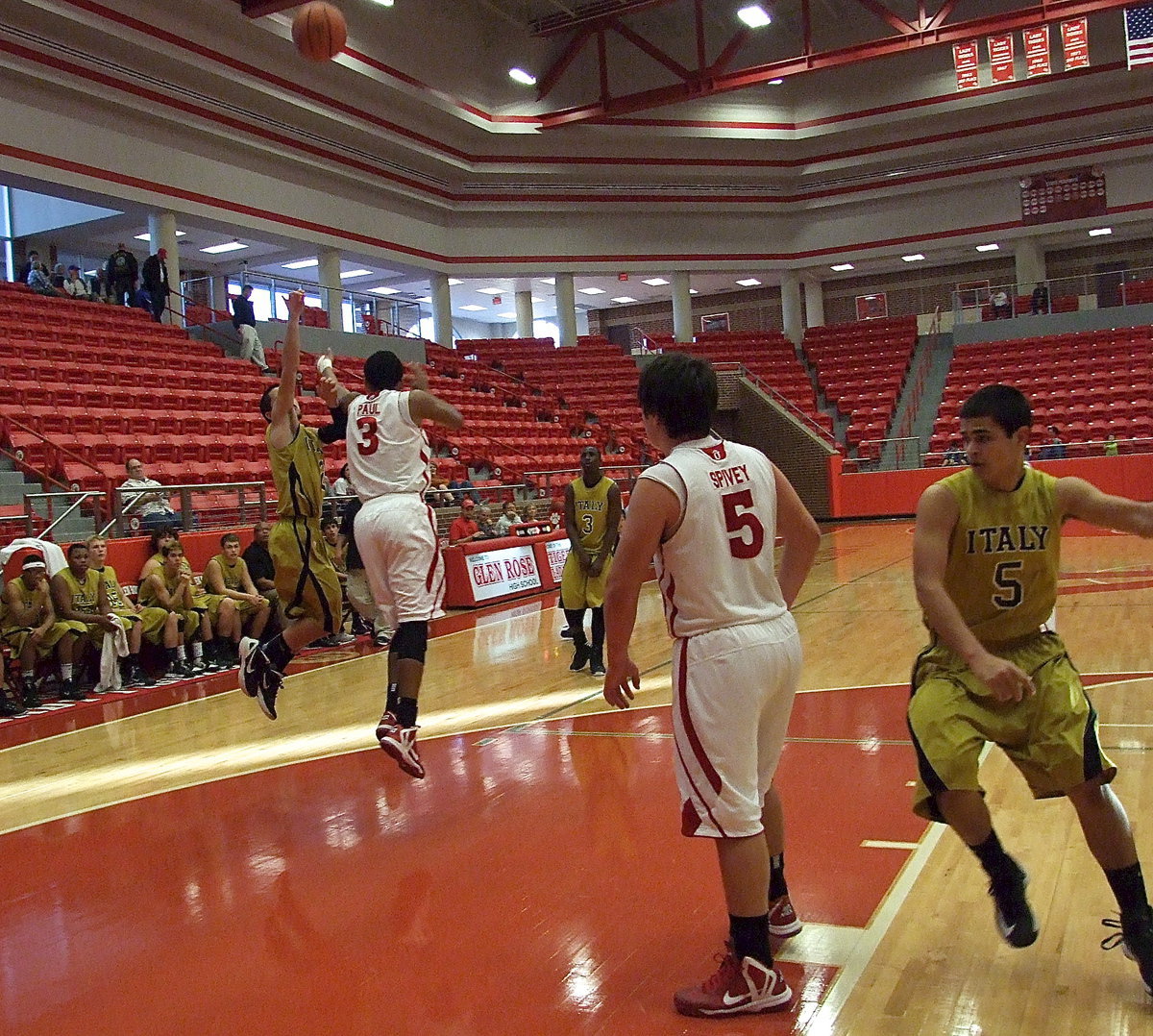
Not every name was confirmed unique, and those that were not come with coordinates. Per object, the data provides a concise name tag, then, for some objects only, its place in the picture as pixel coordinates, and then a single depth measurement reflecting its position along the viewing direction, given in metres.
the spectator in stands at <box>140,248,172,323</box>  18.91
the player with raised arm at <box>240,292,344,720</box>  5.36
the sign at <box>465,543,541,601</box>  13.20
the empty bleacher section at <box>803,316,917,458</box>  25.03
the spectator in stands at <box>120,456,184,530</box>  10.30
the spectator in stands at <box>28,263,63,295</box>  18.36
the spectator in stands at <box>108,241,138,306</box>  19.20
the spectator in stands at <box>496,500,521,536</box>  14.27
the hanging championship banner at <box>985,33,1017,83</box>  22.83
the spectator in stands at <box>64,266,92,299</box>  18.75
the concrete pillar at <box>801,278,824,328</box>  31.38
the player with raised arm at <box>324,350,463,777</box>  4.89
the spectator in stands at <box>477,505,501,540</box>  13.98
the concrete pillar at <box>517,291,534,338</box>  30.06
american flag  21.23
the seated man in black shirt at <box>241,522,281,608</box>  9.97
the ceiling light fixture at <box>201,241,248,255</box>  26.98
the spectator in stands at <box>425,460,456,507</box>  14.41
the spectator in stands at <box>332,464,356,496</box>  12.62
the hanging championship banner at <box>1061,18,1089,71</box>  22.34
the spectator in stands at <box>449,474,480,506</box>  15.17
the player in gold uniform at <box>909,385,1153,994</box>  2.83
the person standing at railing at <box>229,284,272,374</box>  18.64
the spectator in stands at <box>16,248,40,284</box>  19.73
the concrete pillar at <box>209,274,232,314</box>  26.33
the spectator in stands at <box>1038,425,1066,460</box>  20.80
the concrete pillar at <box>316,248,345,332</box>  23.22
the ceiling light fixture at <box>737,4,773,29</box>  22.19
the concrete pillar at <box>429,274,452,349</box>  26.80
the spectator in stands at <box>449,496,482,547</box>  13.54
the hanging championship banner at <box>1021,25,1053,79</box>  22.81
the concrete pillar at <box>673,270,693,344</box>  29.61
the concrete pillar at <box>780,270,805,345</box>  30.41
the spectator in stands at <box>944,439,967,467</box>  21.23
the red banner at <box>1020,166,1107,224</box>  26.41
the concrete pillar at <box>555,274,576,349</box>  28.61
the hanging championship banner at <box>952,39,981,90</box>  22.97
